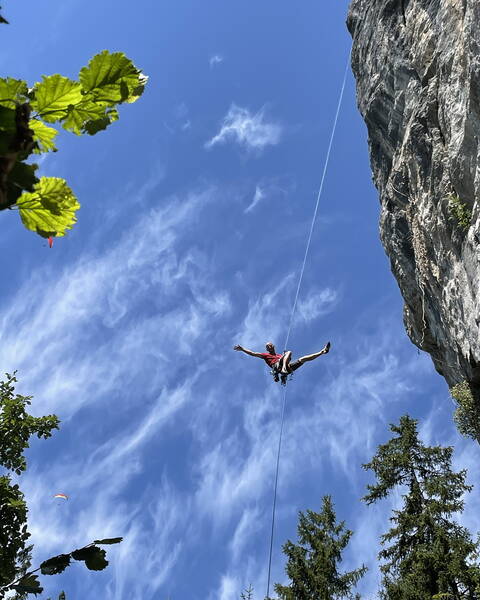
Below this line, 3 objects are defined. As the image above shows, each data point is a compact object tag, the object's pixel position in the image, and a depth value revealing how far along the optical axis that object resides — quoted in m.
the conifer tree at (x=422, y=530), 16.22
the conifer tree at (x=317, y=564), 18.09
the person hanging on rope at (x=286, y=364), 12.83
